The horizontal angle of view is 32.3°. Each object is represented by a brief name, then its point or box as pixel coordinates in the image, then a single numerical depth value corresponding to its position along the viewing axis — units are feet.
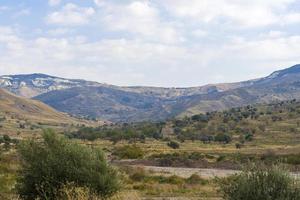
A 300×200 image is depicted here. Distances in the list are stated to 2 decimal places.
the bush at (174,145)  338.54
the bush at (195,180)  140.96
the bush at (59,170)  67.72
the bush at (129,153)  269.44
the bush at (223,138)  371.82
